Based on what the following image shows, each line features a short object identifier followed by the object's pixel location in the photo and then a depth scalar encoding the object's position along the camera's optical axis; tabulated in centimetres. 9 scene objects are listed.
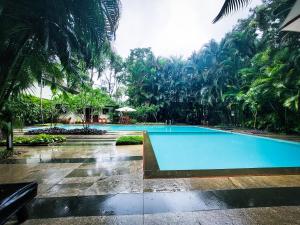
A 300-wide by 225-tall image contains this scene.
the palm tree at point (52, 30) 292
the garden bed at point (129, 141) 713
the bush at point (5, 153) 518
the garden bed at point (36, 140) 716
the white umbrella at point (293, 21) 248
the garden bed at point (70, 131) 1029
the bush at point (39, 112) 1360
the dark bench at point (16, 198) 176
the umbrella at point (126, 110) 1810
